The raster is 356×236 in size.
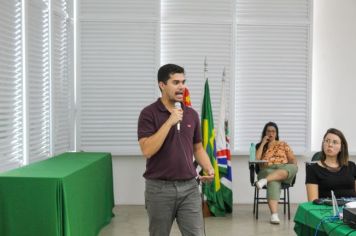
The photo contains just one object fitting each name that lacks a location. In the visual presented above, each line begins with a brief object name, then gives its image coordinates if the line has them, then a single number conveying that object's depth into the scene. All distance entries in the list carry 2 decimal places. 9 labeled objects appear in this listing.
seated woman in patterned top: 5.48
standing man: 2.74
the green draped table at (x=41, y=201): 3.21
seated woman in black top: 3.43
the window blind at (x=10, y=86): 3.87
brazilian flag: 5.49
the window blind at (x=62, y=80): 5.31
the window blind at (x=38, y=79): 4.49
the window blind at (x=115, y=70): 6.33
